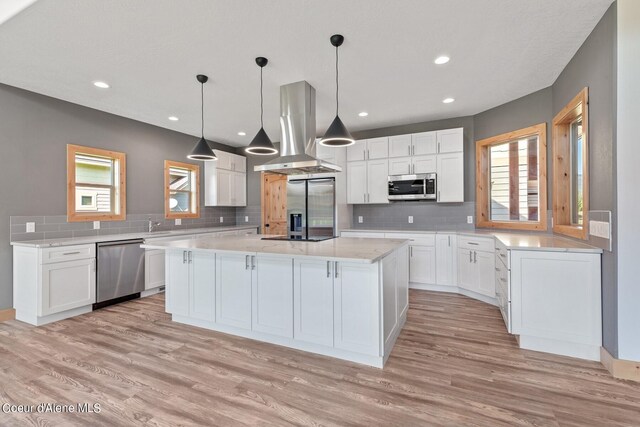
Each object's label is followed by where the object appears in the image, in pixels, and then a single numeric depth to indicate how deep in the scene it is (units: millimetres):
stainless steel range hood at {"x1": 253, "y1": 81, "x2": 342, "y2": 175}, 3252
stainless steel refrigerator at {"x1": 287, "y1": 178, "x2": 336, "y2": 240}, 4864
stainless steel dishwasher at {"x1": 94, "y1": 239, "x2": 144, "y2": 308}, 3781
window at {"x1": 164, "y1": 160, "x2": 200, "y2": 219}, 5215
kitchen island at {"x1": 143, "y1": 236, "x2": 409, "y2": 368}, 2365
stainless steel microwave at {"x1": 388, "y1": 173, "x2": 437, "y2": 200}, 4641
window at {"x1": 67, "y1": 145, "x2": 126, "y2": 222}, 3947
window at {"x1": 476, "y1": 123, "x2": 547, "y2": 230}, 3676
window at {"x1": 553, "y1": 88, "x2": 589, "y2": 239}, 3059
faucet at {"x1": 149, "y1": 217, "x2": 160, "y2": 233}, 4836
